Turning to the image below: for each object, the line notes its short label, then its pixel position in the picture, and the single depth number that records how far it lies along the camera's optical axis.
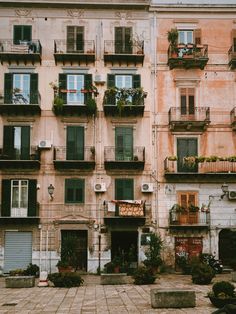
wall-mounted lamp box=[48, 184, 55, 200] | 31.81
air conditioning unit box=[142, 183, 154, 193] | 32.41
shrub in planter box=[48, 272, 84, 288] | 23.98
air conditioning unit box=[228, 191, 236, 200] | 32.76
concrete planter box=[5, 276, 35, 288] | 24.06
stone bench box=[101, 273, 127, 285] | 24.95
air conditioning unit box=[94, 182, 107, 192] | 32.31
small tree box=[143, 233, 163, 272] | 30.36
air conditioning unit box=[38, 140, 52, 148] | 32.47
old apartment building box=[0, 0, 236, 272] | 32.22
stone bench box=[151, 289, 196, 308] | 17.11
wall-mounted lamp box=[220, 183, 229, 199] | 32.58
